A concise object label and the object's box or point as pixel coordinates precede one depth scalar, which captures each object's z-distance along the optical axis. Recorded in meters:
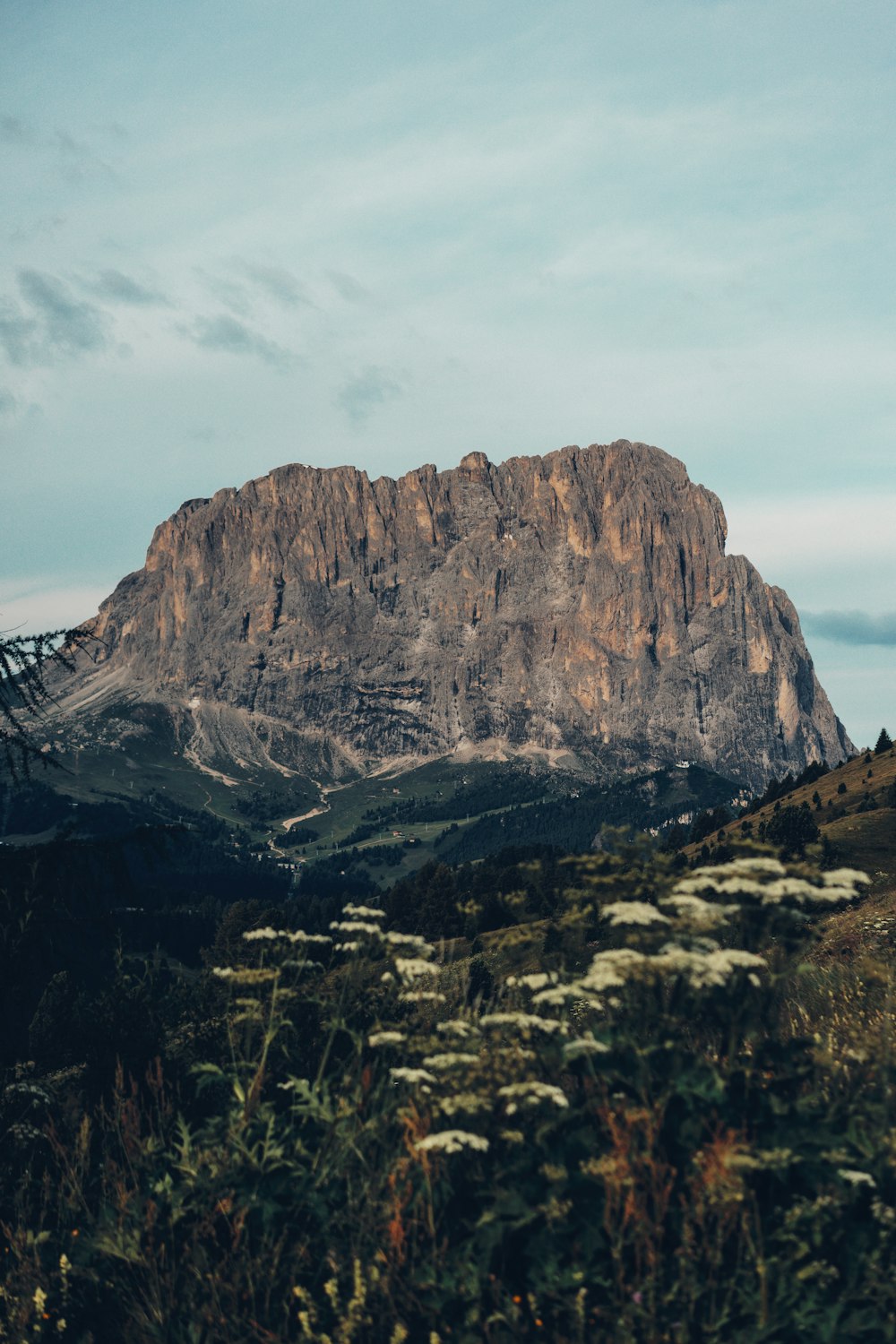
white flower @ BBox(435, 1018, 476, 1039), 13.12
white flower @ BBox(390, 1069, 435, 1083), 12.24
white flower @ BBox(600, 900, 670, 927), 11.98
